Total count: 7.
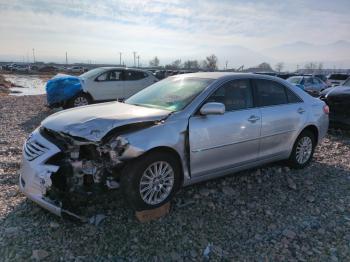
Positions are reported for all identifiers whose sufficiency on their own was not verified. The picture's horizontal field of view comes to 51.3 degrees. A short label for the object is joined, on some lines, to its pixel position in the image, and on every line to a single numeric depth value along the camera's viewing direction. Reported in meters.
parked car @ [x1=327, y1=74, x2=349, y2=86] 26.25
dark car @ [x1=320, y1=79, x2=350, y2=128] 8.88
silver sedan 4.00
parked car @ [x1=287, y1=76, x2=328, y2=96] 20.04
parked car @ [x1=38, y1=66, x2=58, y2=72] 96.39
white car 12.71
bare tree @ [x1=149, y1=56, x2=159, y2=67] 157.25
